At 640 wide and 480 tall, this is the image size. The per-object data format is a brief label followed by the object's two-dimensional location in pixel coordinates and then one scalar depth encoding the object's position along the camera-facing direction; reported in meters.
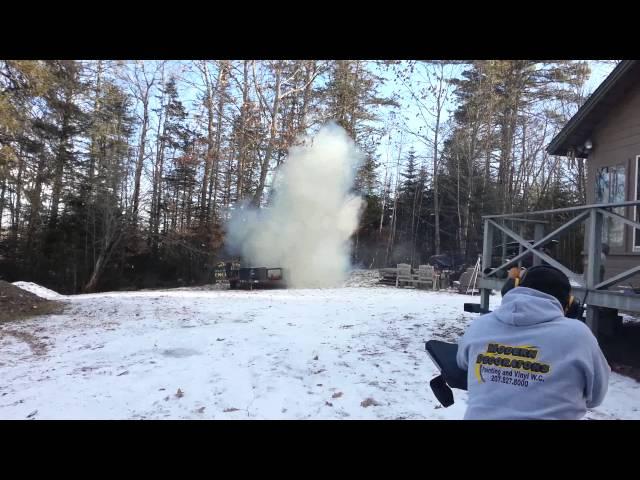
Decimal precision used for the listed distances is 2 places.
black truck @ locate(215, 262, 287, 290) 17.22
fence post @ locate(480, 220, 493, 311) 8.41
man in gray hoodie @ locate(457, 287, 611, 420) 1.87
